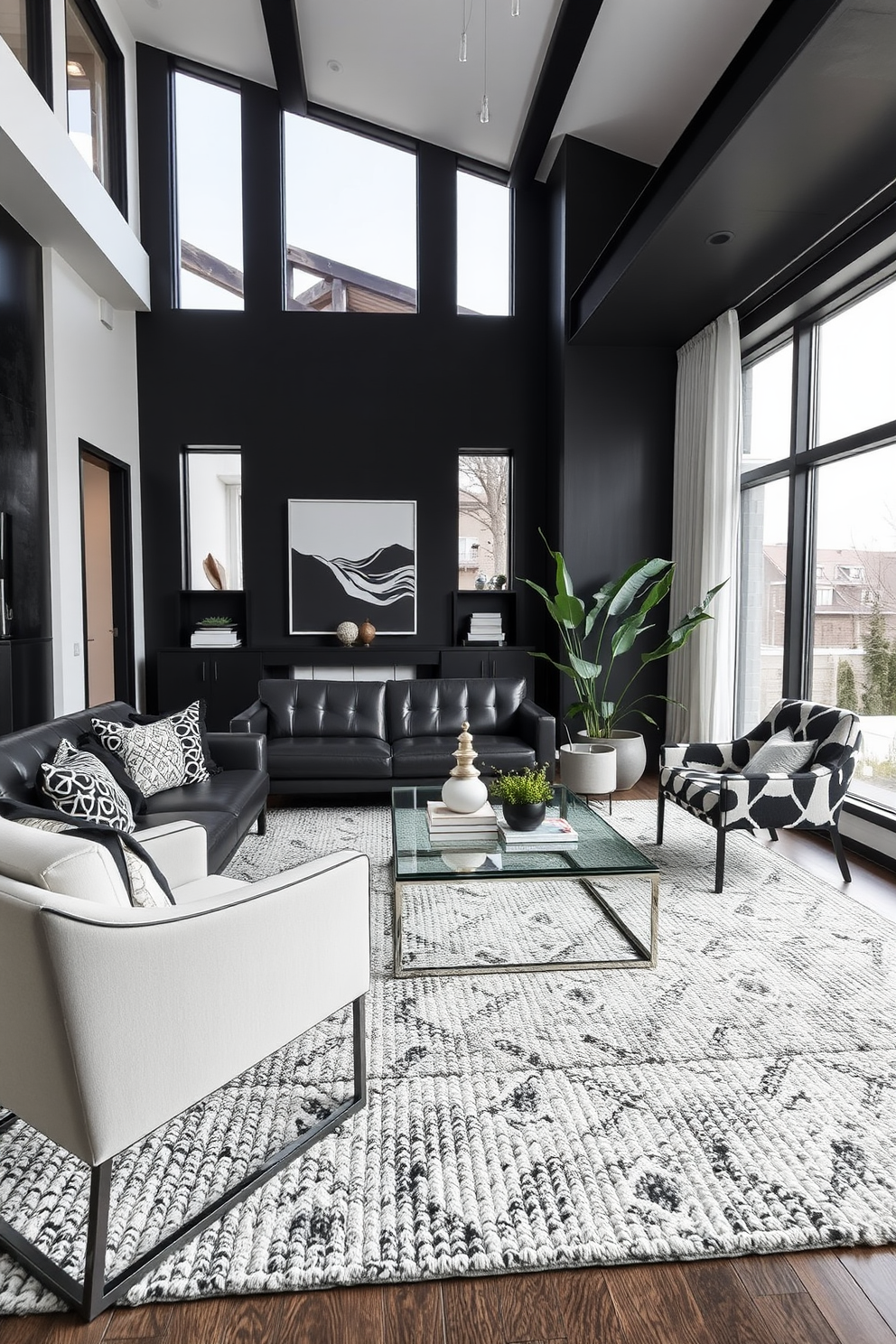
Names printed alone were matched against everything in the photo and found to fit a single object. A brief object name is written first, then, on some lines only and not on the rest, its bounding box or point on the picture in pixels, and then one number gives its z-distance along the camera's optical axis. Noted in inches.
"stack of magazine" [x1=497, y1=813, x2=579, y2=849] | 112.7
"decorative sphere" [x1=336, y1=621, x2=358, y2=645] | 260.1
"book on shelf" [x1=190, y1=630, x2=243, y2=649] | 259.1
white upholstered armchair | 54.1
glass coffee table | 102.9
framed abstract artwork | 266.2
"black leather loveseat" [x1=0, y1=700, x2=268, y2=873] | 109.9
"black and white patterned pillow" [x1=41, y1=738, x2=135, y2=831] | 108.3
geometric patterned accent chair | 137.4
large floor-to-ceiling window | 163.3
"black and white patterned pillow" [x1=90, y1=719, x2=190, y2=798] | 140.5
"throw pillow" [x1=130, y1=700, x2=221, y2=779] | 152.3
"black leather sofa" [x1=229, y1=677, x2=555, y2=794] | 187.0
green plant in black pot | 116.1
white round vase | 122.4
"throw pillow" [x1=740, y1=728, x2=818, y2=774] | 146.1
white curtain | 213.6
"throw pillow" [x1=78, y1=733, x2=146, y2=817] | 127.1
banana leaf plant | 216.1
